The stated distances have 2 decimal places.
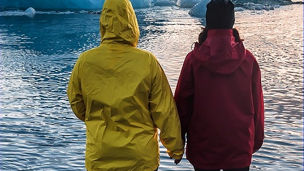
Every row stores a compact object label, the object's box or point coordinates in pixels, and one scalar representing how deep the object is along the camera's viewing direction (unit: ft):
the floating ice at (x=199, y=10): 103.65
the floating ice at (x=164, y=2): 148.06
